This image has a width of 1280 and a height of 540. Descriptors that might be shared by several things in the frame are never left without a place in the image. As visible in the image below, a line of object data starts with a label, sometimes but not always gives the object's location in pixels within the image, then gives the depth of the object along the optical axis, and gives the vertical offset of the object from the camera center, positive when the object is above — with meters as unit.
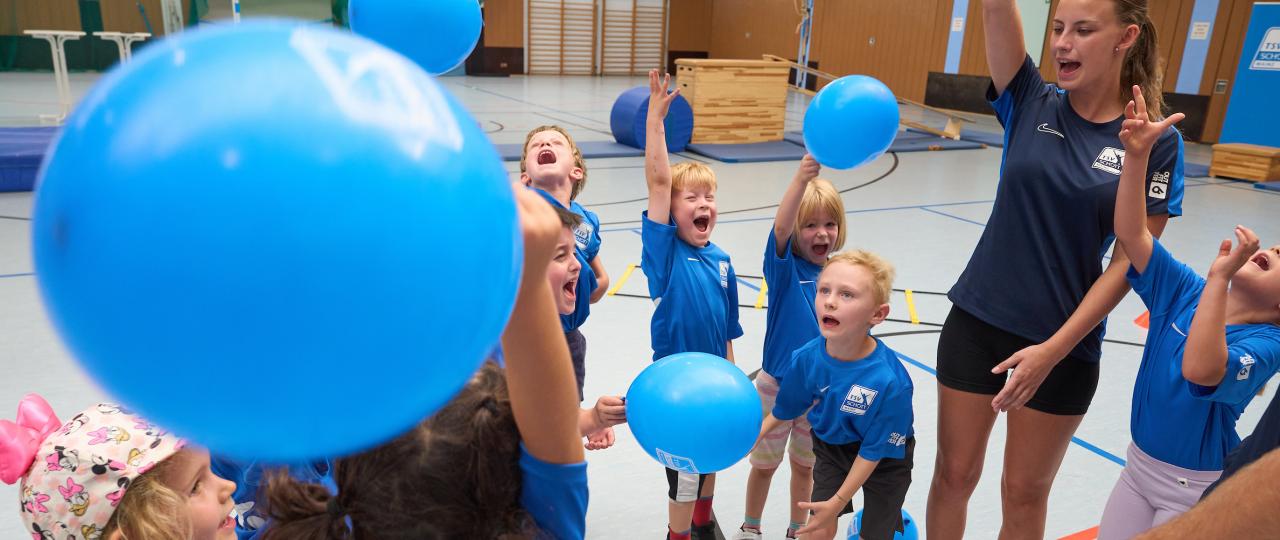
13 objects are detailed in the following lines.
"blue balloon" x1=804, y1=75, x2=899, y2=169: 2.30 -0.26
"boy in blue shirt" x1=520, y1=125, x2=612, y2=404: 2.40 -0.49
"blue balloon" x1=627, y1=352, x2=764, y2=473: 1.59 -0.73
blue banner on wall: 9.46 -0.48
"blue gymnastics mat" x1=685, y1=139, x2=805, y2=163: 9.09 -1.43
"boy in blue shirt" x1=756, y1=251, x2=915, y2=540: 1.99 -0.88
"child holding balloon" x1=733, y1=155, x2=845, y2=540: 2.39 -0.76
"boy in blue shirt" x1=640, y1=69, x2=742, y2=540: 2.30 -0.67
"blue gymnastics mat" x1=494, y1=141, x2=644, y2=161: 8.52 -1.42
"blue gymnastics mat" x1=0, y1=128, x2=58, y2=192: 6.52 -1.30
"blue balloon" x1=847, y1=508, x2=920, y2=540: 2.18 -1.33
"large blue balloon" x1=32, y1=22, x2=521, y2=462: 0.54 -0.15
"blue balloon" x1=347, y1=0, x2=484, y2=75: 1.80 -0.04
